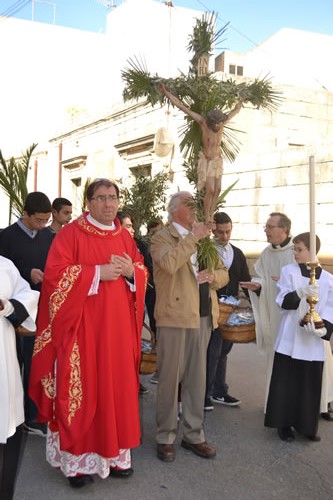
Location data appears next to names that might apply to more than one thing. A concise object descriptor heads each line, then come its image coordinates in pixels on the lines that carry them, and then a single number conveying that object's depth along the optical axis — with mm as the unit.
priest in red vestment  3447
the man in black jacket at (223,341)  5078
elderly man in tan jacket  3914
